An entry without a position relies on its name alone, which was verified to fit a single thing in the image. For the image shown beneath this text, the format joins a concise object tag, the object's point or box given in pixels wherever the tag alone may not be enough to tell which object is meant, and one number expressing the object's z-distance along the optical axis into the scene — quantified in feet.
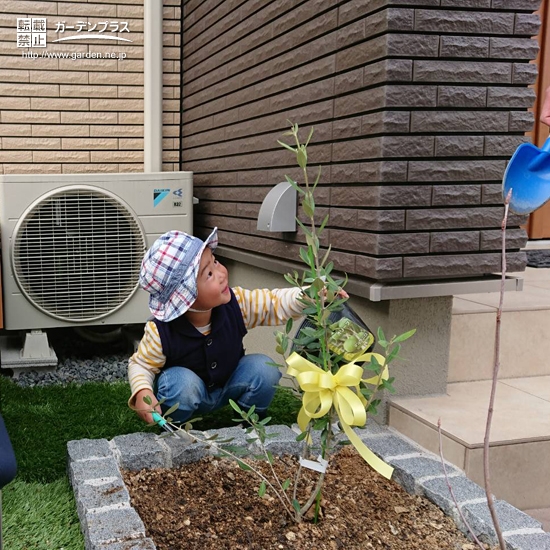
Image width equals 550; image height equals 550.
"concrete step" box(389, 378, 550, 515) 7.29
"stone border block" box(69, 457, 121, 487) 6.63
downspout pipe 14.88
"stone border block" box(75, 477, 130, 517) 6.10
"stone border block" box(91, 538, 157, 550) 5.36
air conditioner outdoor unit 12.17
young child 7.41
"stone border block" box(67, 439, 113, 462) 7.10
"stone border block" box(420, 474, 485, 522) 6.19
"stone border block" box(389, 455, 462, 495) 6.71
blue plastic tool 3.20
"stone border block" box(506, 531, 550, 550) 5.35
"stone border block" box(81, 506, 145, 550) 5.50
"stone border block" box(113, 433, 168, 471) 7.11
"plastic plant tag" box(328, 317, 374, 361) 5.63
